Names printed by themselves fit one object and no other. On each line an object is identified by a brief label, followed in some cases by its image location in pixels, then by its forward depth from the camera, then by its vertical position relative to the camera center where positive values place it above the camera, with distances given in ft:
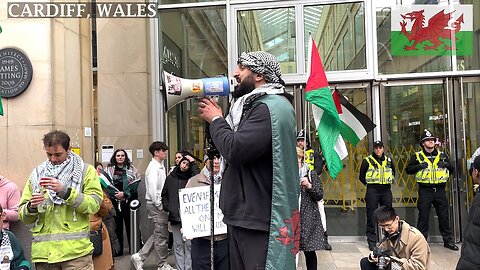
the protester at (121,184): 22.69 -2.04
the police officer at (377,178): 24.12 -2.15
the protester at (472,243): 10.25 -2.44
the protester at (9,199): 15.06 -1.75
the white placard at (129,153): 27.68 -0.58
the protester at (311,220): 16.99 -3.02
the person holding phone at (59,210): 10.81 -1.54
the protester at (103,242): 13.30 -3.01
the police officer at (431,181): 23.94 -2.37
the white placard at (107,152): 27.66 -0.49
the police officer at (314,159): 24.56 -1.09
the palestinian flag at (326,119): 16.52 +0.69
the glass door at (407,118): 27.12 +1.07
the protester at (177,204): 18.71 -2.50
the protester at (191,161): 19.15 -0.80
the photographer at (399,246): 12.71 -3.11
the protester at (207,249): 15.51 -3.67
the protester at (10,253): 11.28 -2.64
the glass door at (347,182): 27.37 -2.65
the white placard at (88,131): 22.48 +0.65
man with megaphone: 7.55 -0.62
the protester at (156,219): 20.68 -3.45
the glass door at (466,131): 26.25 +0.20
